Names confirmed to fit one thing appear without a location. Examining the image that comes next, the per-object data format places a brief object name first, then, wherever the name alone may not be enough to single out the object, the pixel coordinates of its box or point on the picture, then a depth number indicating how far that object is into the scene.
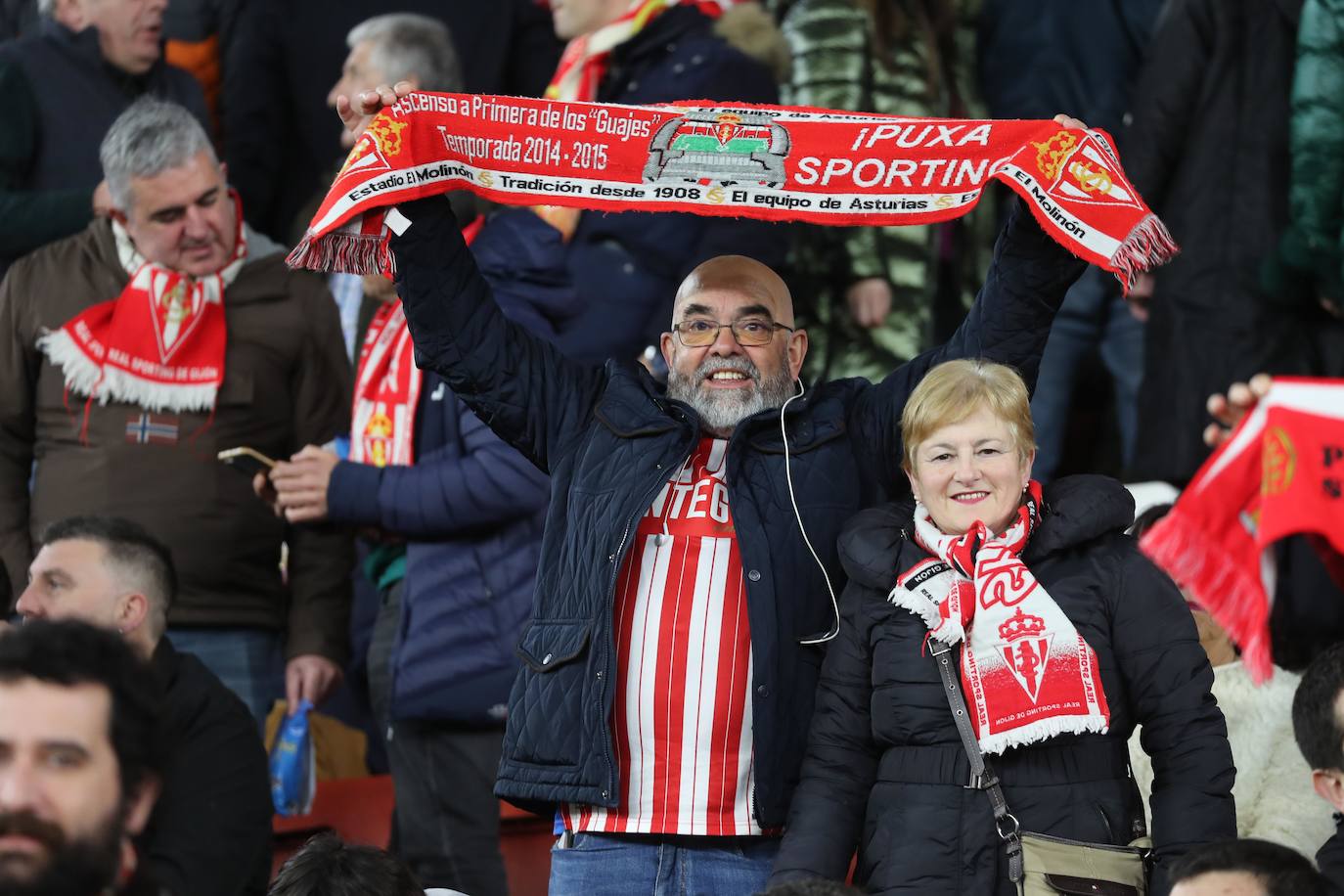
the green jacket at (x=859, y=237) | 14.05
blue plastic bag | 11.90
